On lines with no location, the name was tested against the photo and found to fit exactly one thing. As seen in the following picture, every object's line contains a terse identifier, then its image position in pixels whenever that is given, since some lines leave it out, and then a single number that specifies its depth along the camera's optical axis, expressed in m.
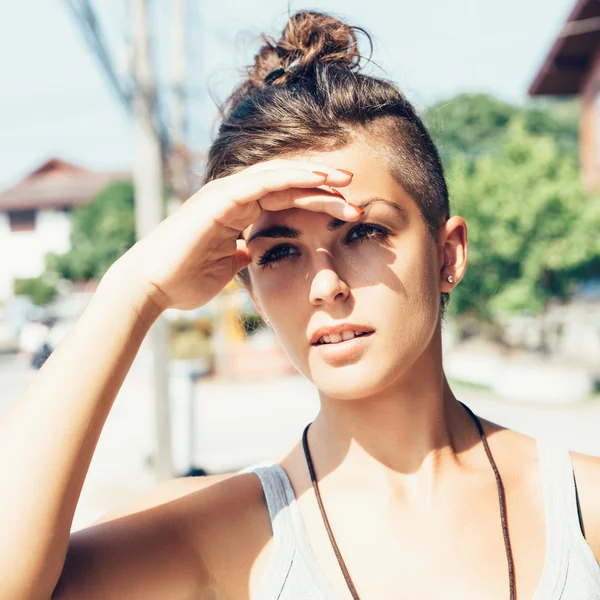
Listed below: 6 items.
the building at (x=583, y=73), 13.02
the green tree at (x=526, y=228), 9.73
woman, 1.22
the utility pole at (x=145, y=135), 5.01
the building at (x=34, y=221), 38.50
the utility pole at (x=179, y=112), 8.74
